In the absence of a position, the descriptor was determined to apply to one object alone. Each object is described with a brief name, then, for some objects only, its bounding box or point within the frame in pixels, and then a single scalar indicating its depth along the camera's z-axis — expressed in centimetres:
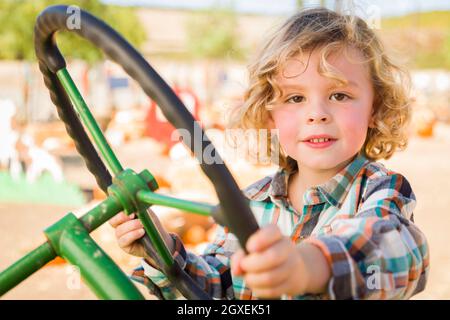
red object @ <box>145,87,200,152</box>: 852
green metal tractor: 79
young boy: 98
